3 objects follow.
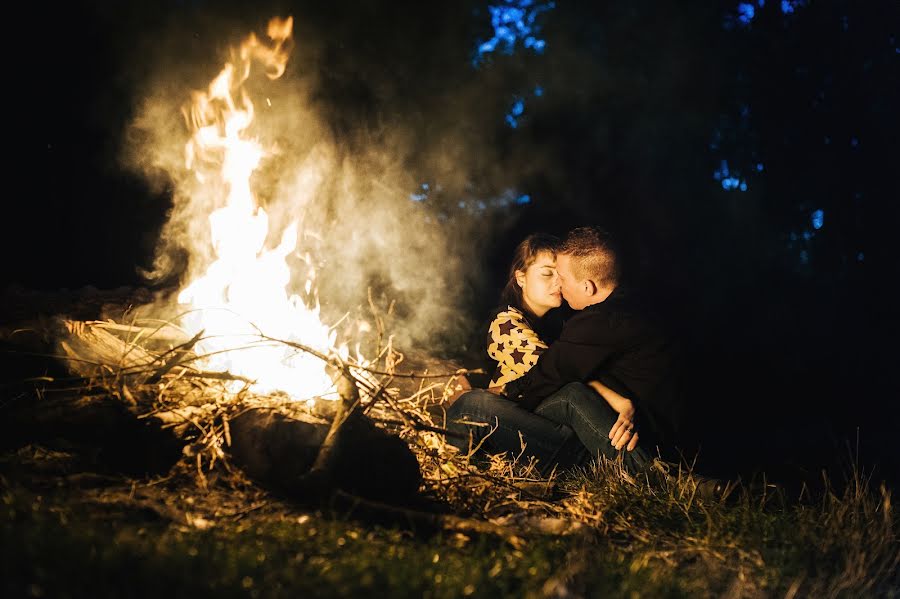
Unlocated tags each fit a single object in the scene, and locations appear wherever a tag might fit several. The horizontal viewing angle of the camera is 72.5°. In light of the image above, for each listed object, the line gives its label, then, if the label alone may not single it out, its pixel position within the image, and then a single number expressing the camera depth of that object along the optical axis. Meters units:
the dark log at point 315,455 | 3.11
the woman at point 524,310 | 5.15
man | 4.33
